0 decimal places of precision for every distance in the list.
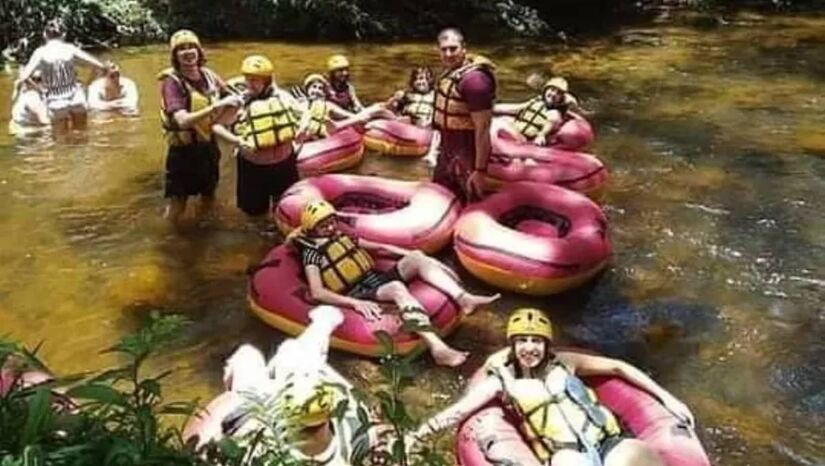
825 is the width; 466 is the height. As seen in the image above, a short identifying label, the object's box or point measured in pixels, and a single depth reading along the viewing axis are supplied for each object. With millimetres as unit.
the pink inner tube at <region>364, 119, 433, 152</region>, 8641
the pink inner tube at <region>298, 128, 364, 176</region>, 8000
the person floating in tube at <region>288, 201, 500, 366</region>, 5461
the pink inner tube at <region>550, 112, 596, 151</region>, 8344
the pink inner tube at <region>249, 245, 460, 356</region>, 5344
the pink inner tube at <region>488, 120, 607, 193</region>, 7527
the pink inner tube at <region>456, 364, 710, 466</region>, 4184
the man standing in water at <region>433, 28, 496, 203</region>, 6532
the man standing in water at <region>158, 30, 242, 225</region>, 6543
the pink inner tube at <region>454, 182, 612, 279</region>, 6102
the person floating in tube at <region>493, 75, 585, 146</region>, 8297
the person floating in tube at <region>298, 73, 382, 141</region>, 8258
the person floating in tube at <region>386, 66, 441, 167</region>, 9016
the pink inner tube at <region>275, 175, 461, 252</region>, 6406
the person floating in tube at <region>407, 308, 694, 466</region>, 4156
